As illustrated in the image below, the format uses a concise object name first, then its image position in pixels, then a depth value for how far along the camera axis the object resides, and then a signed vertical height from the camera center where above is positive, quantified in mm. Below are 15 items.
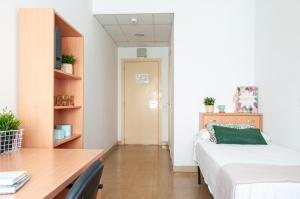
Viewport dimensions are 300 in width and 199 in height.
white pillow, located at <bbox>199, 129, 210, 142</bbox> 3174 -456
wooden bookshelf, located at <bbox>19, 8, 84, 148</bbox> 1900 +186
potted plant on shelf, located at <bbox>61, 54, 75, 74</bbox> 2363 +347
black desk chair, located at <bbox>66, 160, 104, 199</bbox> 740 -264
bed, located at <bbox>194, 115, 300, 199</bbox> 1511 -503
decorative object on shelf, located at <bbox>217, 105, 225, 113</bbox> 3746 -125
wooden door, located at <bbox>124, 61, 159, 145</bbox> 6184 -59
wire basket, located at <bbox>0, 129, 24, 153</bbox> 1613 -267
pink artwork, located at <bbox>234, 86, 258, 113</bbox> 3688 +8
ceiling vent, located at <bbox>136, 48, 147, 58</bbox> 6129 +1137
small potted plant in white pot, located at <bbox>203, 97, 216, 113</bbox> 3697 -65
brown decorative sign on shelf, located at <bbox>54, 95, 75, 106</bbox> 2373 -4
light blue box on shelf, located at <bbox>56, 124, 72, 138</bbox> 2388 -274
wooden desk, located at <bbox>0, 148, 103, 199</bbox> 981 -346
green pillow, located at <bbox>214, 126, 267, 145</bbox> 2908 -425
